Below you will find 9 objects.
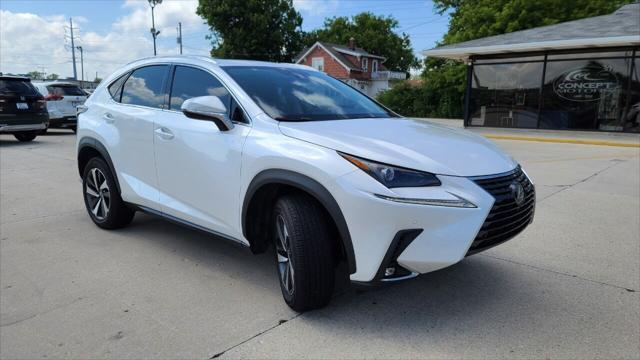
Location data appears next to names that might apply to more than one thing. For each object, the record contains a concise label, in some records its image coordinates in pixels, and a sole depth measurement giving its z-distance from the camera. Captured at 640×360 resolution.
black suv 12.10
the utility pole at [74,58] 59.81
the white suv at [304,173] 2.53
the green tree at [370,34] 64.00
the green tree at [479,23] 27.19
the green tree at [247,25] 45.06
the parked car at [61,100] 15.09
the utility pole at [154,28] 33.94
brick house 45.81
